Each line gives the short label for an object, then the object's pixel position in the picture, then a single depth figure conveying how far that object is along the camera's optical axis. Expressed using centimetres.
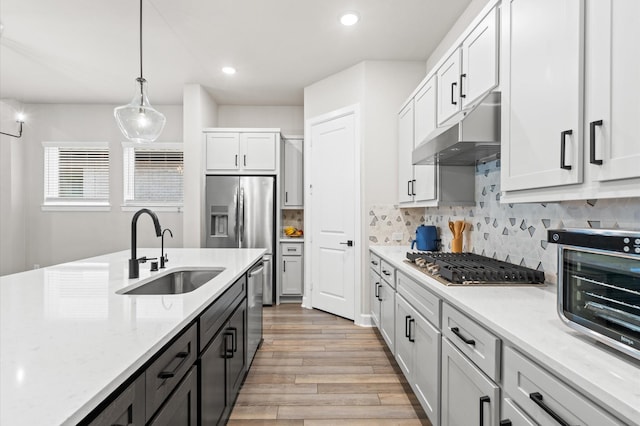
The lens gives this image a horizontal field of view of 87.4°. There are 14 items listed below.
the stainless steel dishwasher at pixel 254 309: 257
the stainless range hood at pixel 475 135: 171
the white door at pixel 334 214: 392
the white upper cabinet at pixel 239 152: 476
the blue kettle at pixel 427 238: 323
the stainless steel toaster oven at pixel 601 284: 81
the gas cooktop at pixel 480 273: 171
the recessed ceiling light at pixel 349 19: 294
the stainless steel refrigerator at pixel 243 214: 457
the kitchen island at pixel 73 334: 65
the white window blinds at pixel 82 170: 555
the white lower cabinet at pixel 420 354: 174
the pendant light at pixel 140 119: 261
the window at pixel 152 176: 554
